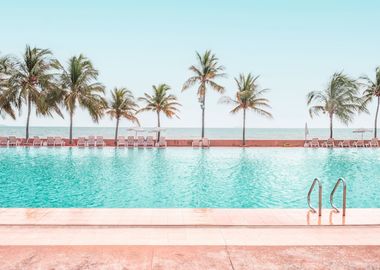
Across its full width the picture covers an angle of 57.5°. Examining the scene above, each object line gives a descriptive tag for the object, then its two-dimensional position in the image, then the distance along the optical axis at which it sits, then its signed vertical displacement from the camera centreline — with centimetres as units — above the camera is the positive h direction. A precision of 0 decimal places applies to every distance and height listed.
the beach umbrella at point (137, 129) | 2769 +96
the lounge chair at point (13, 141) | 2414 -29
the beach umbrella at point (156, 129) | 2737 +100
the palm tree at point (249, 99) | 2800 +373
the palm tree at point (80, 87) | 2662 +409
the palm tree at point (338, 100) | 2938 +409
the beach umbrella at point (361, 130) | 2931 +158
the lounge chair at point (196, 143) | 2597 +0
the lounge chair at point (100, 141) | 2500 -9
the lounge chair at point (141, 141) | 2530 +1
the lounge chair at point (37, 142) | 2469 -30
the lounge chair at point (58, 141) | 2491 -18
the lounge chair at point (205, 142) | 2583 +9
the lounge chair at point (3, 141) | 2425 -31
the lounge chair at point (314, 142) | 2681 +37
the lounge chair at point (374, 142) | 2688 +49
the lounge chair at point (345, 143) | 2714 +37
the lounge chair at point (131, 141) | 2539 -2
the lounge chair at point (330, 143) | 2700 +34
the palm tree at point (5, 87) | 2522 +369
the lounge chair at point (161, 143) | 2524 -8
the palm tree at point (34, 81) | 2556 +423
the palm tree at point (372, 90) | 3027 +520
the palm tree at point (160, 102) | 2925 +342
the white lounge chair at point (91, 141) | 2503 -10
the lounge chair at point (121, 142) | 2525 -11
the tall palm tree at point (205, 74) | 2827 +566
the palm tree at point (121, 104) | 2886 +305
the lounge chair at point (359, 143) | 2733 +41
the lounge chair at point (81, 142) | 2495 -20
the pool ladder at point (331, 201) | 617 -100
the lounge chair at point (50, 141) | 2477 -20
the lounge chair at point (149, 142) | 2552 -4
